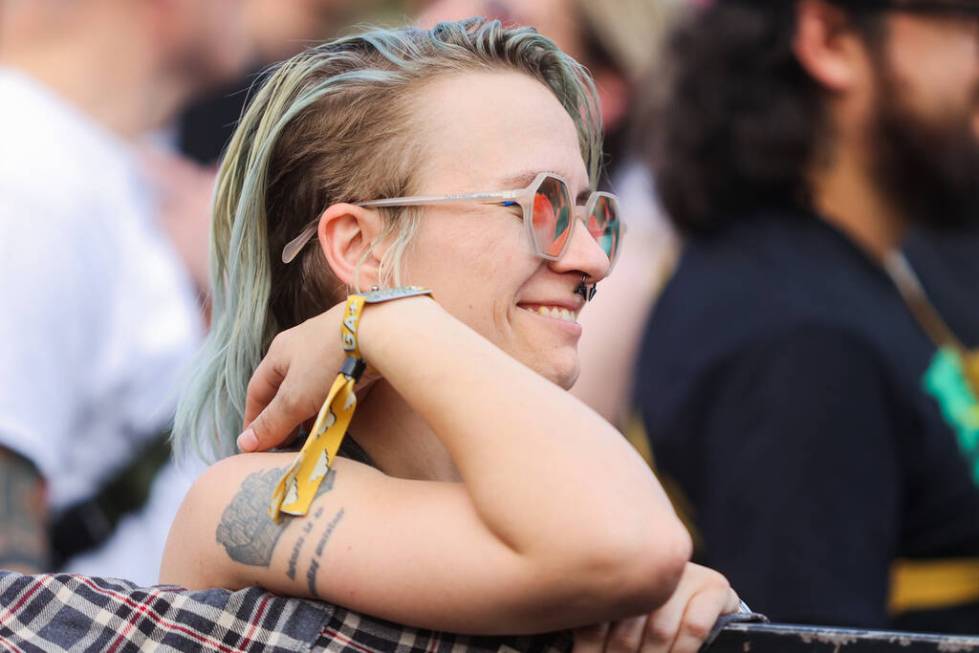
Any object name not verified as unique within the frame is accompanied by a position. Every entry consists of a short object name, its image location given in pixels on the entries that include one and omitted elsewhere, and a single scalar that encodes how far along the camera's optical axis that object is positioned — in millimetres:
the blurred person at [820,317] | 5293
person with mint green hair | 2881
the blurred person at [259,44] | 8734
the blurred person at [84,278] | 5555
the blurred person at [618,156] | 6879
